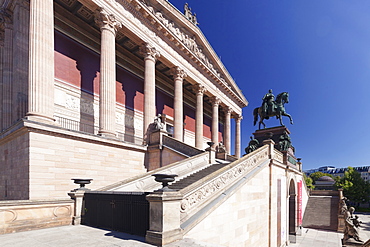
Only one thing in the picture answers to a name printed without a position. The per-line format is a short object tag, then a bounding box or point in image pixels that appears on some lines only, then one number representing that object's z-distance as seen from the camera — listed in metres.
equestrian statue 23.80
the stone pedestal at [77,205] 8.58
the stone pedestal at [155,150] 17.94
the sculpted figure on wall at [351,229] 18.94
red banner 24.72
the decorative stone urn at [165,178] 6.02
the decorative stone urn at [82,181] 9.04
